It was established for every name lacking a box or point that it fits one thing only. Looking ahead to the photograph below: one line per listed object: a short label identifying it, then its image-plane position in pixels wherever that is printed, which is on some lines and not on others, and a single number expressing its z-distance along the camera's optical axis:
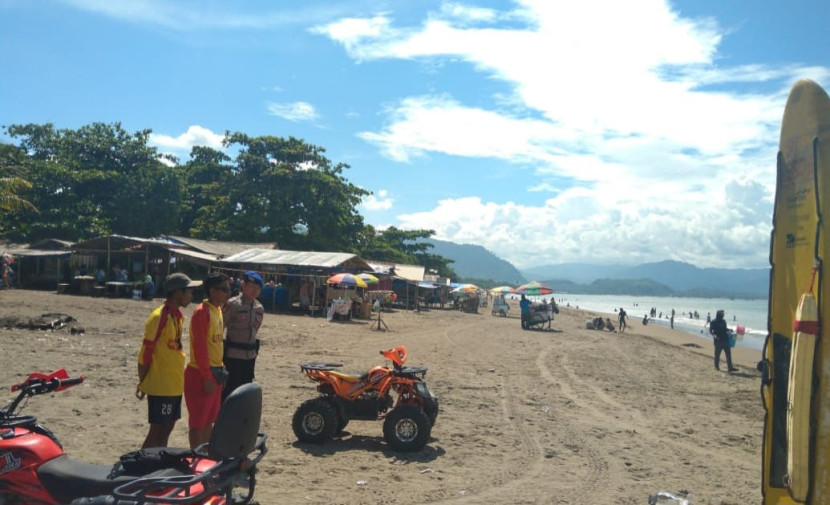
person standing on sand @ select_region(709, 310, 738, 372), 16.38
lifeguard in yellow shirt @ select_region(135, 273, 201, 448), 4.88
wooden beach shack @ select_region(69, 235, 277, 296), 27.70
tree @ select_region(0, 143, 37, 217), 22.39
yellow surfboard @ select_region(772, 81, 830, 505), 3.02
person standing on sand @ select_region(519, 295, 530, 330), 29.27
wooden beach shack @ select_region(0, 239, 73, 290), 29.97
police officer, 5.93
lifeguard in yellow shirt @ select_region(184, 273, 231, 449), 5.03
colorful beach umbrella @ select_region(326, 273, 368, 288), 23.56
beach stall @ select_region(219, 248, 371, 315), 27.19
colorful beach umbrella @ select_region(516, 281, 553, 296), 34.18
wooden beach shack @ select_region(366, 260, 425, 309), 38.41
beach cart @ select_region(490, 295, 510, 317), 41.51
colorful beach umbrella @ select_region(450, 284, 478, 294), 39.89
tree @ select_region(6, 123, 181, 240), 38.23
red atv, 2.79
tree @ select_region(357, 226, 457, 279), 54.31
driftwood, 14.46
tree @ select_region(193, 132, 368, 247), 42.22
